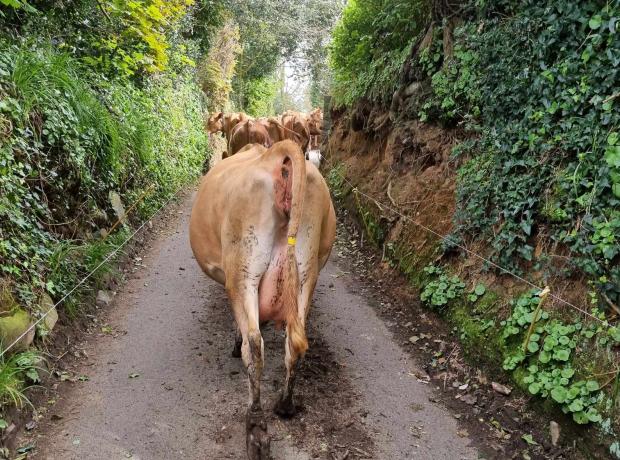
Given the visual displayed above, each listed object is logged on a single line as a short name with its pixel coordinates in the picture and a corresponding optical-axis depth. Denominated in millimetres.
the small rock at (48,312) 3717
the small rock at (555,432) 3023
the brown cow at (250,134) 6513
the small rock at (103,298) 4855
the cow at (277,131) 6764
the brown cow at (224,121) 8266
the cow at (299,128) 6928
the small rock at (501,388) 3480
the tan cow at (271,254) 2906
